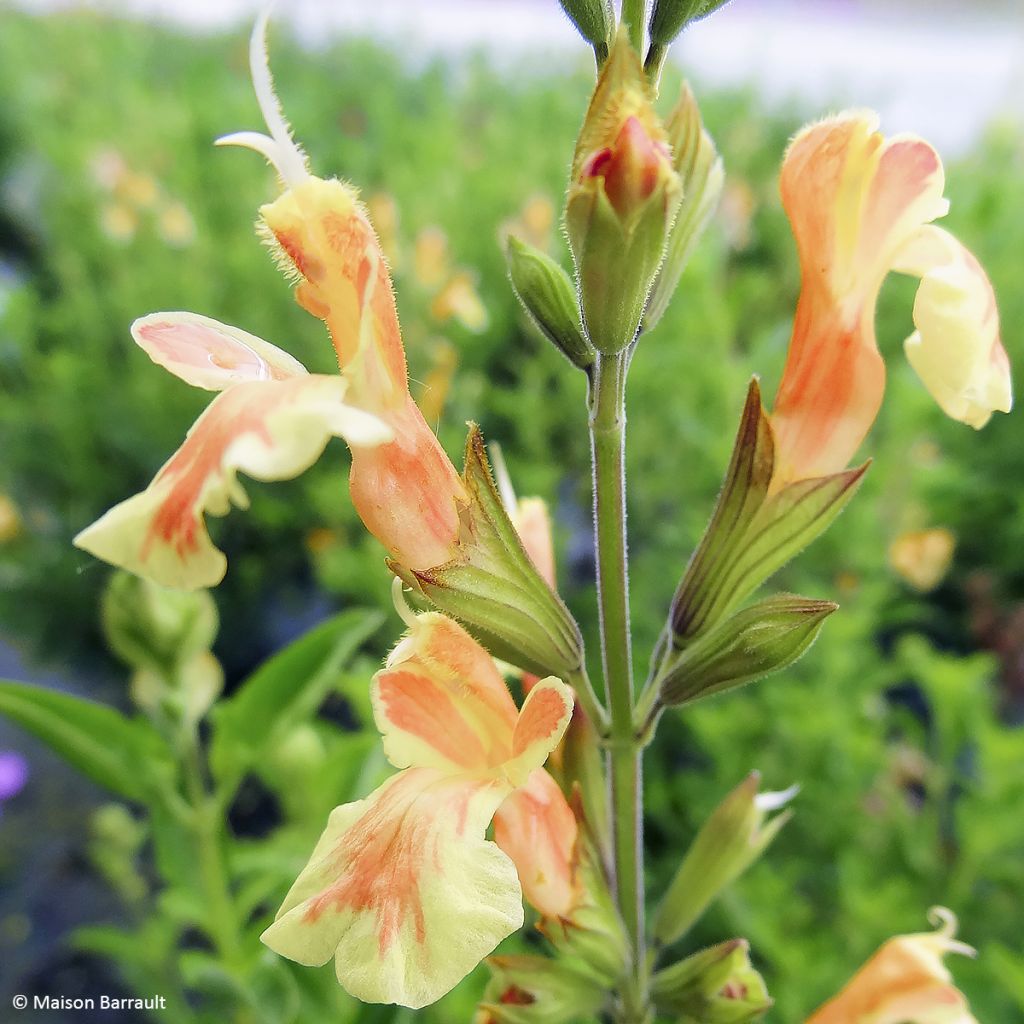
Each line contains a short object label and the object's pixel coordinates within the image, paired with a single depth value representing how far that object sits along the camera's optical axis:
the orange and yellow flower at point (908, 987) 0.10
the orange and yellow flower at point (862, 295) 0.08
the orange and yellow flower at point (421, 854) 0.08
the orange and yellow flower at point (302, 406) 0.07
